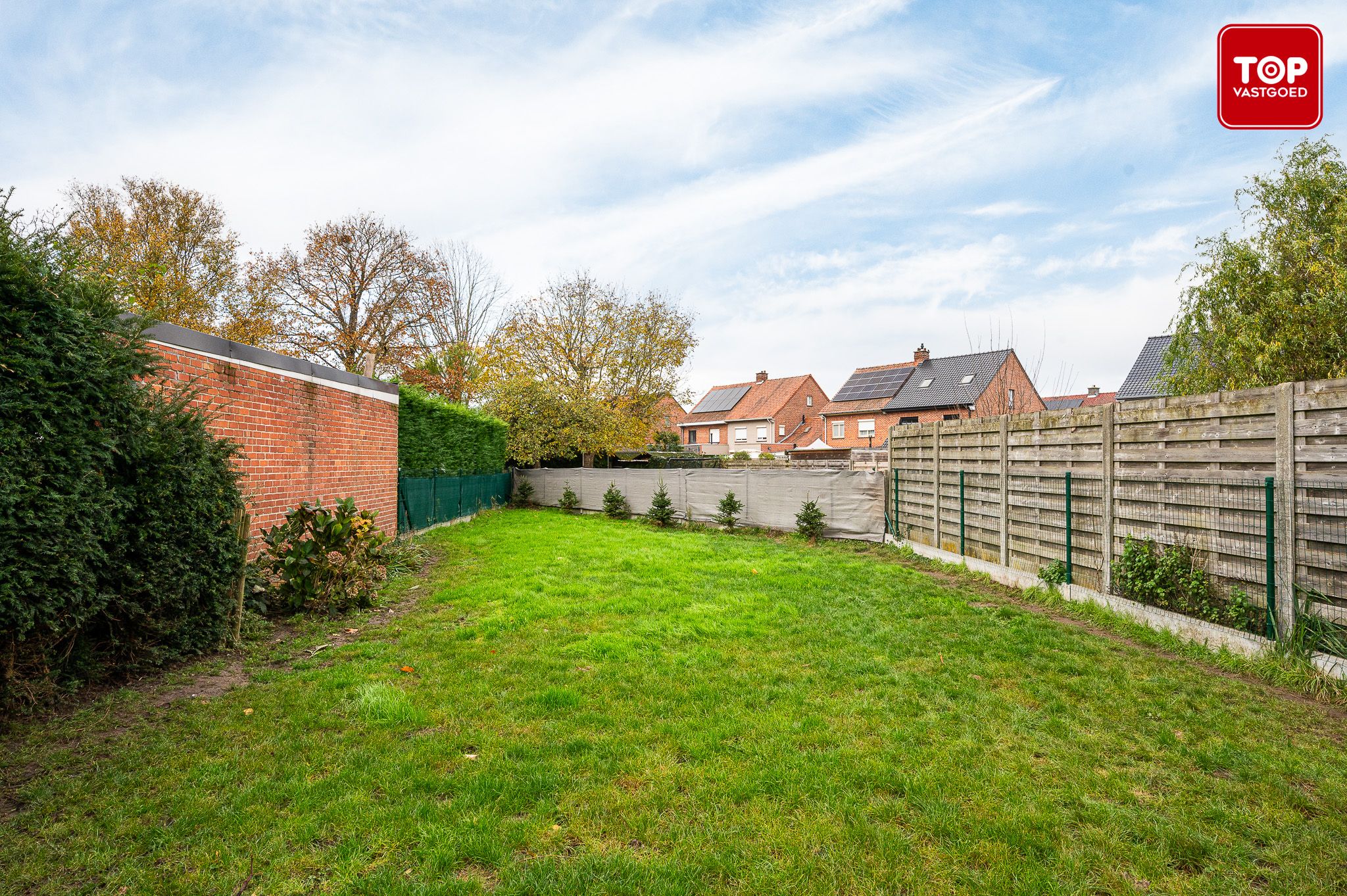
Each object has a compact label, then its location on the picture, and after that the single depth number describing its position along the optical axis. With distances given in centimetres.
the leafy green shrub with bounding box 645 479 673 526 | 1703
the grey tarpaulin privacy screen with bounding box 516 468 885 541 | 1327
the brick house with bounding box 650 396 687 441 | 3158
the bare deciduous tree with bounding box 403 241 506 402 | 2850
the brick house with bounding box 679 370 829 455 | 4838
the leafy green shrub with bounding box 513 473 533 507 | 2350
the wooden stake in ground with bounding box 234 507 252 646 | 524
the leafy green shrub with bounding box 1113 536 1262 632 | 505
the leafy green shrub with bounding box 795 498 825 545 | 1352
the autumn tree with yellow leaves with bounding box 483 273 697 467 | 2430
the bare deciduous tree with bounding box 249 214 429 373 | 2559
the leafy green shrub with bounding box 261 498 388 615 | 639
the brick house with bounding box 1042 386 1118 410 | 4159
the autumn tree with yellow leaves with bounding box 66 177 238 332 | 2125
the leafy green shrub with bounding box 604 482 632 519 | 1905
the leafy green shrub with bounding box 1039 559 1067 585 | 730
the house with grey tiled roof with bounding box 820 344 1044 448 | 3497
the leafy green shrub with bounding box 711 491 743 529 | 1555
